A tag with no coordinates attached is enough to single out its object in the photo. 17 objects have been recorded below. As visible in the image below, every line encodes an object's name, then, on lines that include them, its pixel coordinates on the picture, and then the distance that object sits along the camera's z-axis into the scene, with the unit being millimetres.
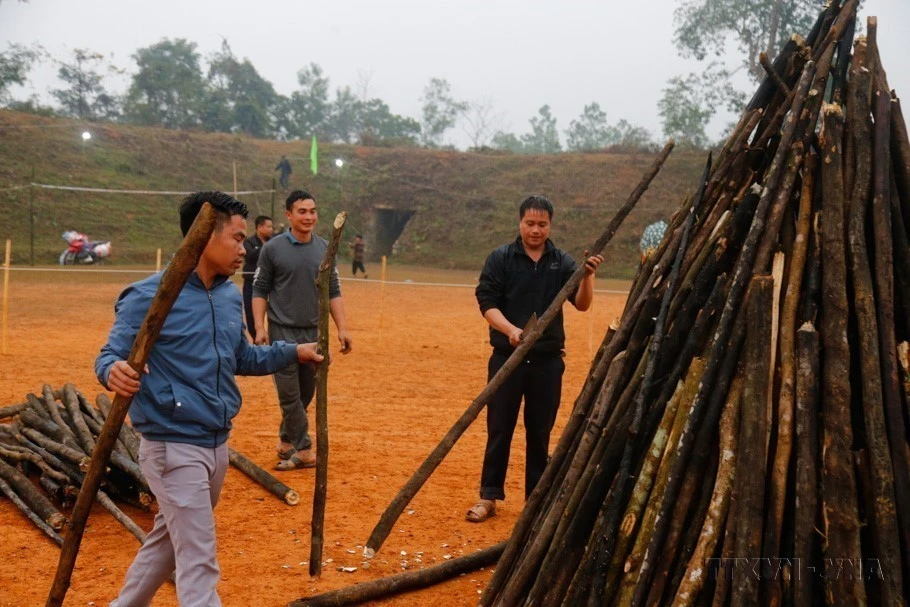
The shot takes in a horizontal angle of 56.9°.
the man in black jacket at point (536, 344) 5188
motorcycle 27969
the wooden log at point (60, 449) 4887
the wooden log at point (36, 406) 6120
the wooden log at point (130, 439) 5304
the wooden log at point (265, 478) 5441
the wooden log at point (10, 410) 6633
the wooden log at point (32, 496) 4785
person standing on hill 38716
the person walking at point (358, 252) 28766
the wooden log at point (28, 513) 4651
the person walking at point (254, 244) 10586
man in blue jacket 3131
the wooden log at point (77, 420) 5449
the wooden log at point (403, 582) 3883
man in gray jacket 6098
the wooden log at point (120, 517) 4496
